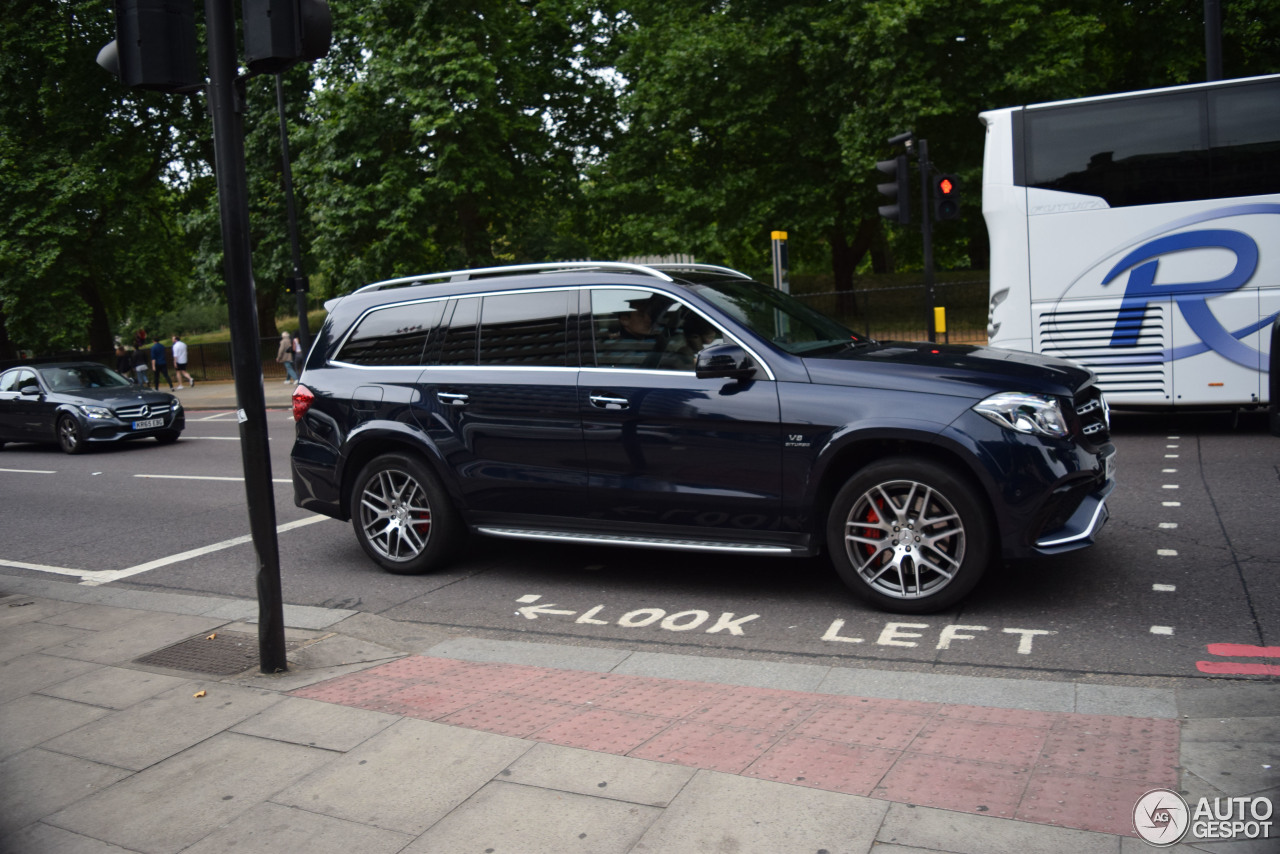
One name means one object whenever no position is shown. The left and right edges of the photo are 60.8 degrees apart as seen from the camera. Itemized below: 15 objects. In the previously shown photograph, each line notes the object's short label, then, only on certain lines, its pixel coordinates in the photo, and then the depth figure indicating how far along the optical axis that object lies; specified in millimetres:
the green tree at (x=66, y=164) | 31875
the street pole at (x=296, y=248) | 26047
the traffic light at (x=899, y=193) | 14609
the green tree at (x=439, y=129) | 26781
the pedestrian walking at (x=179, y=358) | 36906
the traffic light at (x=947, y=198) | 14688
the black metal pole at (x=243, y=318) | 4969
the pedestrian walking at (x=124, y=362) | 36919
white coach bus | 10906
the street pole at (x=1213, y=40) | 13508
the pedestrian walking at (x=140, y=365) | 34600
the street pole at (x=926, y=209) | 14909
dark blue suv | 5582
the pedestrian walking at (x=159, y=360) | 35281
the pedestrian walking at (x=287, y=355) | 29719
